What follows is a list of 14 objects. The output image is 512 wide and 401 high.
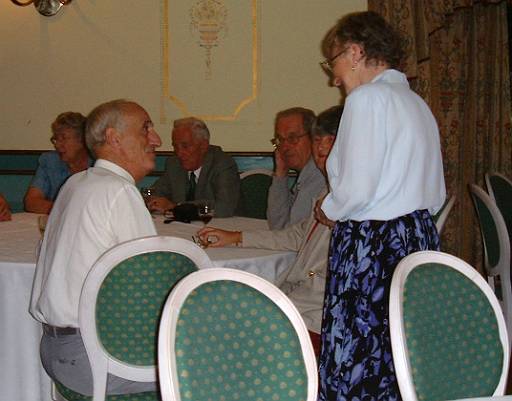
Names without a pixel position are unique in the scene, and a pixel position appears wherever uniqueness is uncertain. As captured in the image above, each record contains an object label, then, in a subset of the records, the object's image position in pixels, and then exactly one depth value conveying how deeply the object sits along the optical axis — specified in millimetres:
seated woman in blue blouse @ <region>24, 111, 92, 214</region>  4176
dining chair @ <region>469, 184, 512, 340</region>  3404
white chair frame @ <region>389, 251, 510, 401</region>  1601
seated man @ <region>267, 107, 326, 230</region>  3382
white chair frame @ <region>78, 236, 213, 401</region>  2041
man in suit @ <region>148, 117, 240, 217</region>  4156
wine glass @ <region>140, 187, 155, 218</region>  3661
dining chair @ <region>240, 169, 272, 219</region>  4441
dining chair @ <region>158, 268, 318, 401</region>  1405
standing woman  2238
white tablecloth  2609
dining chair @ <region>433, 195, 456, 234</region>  3156
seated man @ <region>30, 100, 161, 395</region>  2168
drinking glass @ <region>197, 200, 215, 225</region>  3318
